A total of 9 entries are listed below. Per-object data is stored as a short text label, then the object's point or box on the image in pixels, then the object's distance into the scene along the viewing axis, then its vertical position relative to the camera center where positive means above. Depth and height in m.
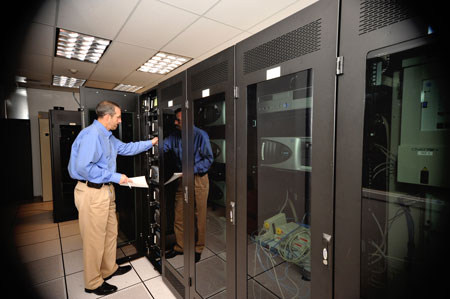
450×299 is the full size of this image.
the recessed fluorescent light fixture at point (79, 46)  3.27 +1.47
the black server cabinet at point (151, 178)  2.47 -0.47
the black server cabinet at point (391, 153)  0.78 -0.07
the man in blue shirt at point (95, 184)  2.11 -0.47
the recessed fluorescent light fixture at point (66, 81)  5.33 +1.39
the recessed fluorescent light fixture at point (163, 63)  4.29 +1.53
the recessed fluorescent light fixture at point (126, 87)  6.21 +1.42
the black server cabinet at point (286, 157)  0.93 -0.12
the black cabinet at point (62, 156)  3.99 -0.36
